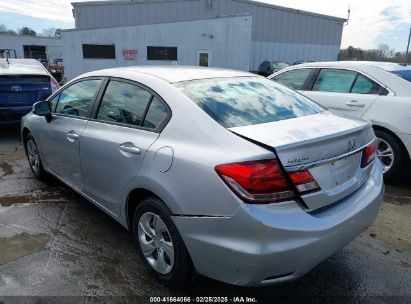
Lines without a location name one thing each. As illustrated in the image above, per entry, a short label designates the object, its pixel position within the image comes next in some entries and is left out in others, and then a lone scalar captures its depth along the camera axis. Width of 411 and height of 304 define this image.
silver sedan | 2.13
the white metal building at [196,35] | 21.22
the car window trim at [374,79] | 4.89
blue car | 7.01
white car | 4.75
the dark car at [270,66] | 22.57
